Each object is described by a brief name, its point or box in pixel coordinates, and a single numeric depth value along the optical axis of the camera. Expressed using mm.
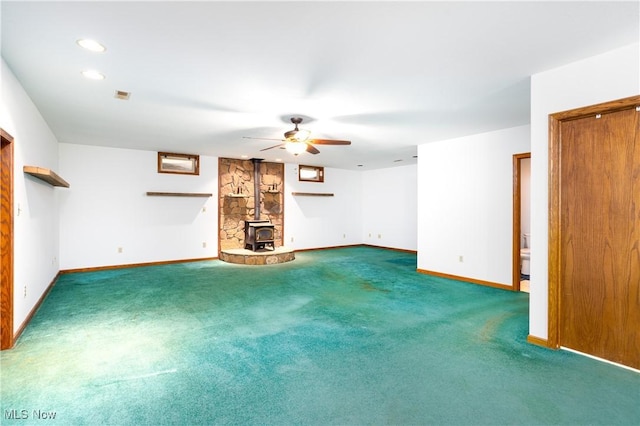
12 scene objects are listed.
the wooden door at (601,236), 2457
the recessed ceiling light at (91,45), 2330
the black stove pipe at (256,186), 7973
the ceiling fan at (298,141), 4238
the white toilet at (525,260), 5766
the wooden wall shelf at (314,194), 8843
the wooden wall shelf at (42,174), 3234
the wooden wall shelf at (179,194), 6746
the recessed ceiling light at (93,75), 2861
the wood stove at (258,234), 7441
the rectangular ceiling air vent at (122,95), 3355
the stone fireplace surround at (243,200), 7648
